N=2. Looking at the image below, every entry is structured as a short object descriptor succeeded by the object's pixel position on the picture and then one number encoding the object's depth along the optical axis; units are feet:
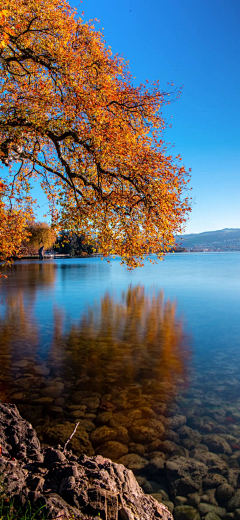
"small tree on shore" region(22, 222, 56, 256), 372.79
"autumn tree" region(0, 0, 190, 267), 47.57
